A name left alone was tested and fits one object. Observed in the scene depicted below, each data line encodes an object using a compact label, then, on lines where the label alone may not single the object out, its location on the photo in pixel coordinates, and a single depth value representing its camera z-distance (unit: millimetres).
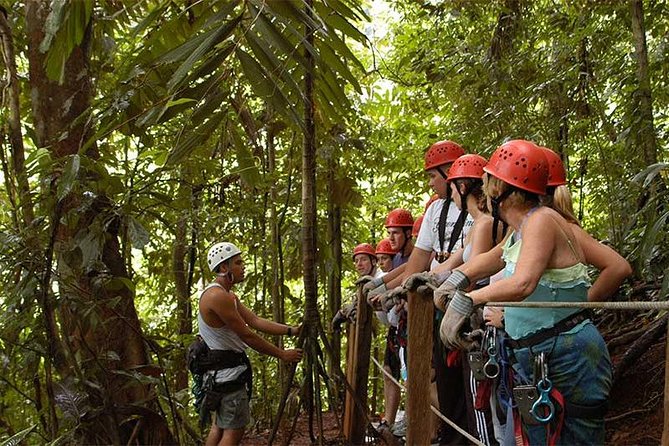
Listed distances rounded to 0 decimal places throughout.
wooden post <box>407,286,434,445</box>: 2459
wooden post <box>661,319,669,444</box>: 1407
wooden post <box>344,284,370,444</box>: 4998
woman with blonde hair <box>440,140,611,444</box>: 2447
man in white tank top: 4465
